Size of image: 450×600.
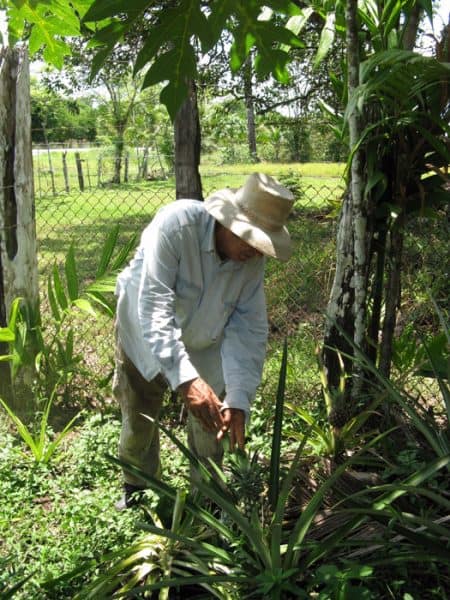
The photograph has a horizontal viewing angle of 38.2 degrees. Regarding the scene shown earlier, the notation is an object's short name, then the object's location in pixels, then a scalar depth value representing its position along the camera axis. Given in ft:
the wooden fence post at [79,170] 42.48
